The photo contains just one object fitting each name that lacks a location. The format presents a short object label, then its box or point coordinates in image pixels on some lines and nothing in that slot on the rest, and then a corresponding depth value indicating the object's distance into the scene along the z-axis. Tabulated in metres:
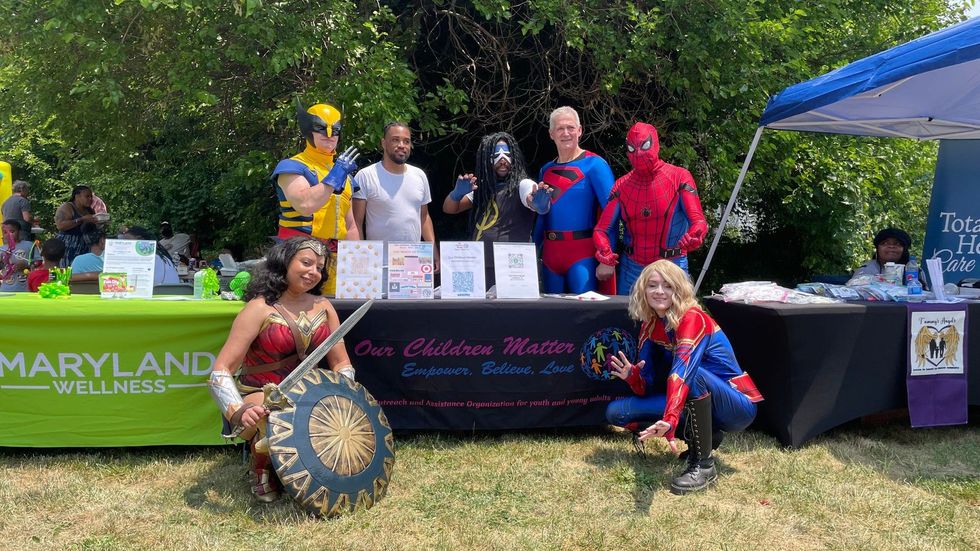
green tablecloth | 3.21
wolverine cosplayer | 3.32
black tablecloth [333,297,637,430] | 3.41
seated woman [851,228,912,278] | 4.62
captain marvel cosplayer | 2.91
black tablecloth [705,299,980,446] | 3.40
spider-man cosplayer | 3.84
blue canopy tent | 3.54
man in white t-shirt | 3.76
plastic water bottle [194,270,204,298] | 3.47
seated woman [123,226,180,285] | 4.92
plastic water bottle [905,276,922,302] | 3.71
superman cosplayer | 3.96
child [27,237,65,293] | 4.73
